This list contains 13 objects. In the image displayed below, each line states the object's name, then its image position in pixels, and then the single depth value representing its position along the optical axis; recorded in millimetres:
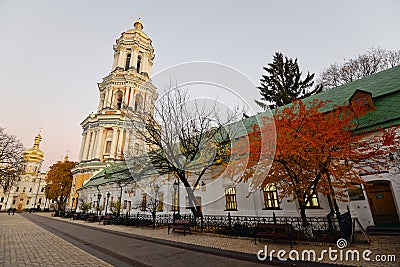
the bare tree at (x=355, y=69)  22141
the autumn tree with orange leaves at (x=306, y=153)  8547
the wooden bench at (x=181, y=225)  13166
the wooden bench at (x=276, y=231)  8930
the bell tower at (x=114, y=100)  43875
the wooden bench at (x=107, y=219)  21547
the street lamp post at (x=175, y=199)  20659
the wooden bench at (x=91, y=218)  25000
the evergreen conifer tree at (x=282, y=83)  28555
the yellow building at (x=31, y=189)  79938
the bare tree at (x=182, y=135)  14648
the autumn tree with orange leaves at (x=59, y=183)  48469
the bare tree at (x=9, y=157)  26359
